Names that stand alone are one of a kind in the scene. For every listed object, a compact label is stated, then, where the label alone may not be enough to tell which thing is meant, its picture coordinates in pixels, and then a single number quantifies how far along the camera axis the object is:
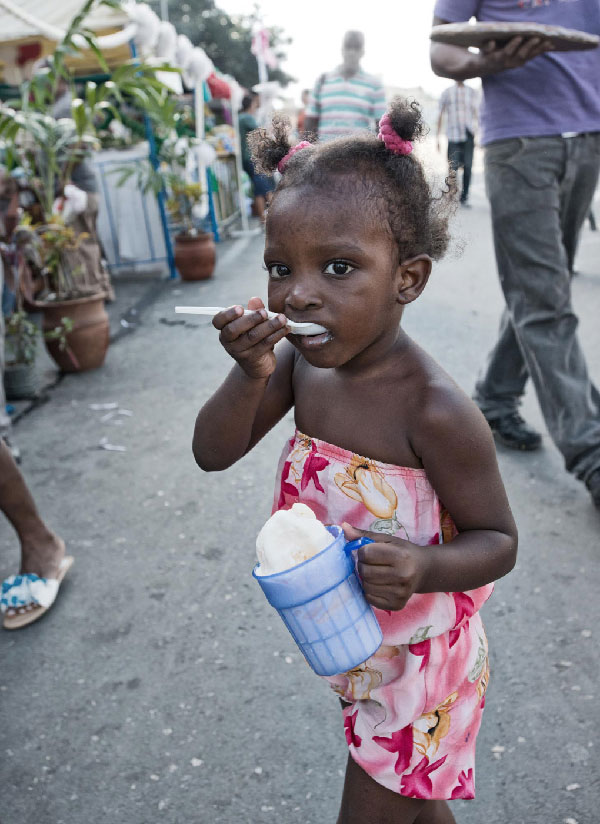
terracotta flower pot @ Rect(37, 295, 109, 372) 4.80
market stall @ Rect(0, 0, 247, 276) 6.66
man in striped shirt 6.14
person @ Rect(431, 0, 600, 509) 2.64
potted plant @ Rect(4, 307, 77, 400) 4.39
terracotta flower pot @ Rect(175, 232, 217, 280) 7.57
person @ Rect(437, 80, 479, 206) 10.27
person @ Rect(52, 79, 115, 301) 6.36
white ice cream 1.01
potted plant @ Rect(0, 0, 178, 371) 4.76
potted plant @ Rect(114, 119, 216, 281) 7.48
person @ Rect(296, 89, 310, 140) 12.52
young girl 1.12
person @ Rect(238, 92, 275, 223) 10.72
